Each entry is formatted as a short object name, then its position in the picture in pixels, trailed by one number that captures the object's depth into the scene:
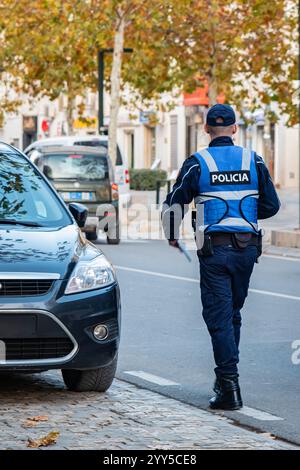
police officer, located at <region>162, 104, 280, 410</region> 14.73
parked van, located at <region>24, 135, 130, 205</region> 57.64
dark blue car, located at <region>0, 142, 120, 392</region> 14.73
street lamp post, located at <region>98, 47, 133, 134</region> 65.67
